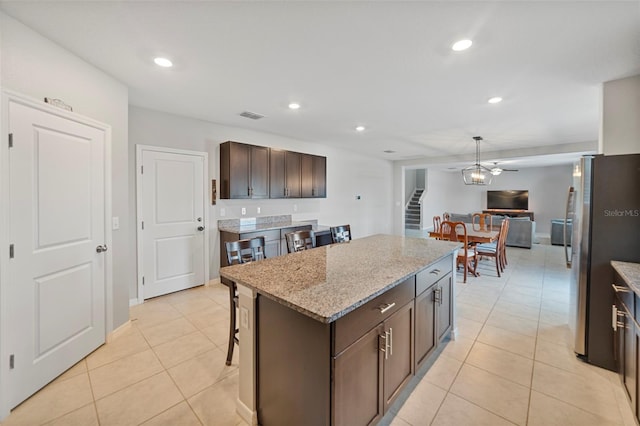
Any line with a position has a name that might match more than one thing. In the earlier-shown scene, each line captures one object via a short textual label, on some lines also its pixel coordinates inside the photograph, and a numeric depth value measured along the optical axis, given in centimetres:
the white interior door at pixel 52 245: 183
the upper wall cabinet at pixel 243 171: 406
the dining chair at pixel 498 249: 471
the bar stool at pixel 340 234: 337
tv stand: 989
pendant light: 521
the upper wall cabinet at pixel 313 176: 516
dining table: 451
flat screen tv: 1009
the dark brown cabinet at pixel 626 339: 163
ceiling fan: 641
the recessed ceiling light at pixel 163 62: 229
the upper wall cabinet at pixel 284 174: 459
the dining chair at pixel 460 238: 440
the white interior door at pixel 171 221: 359
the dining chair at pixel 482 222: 556
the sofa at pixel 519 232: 713
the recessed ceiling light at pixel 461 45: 199
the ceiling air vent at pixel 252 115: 371
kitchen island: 125
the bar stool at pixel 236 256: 221
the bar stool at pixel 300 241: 282
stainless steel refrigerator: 212
